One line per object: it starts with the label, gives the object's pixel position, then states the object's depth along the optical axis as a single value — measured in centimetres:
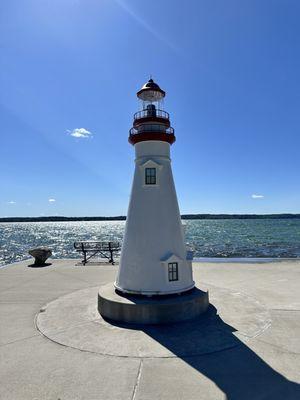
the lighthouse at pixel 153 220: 999
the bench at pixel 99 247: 2018
